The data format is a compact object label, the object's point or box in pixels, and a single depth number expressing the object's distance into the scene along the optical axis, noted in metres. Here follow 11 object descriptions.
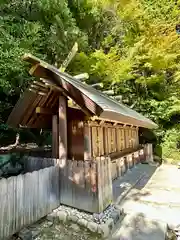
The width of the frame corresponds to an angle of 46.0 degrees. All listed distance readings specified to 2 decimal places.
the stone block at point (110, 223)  4.43
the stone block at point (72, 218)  4.71
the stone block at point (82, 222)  4.53
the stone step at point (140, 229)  4.29
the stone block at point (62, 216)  4.84
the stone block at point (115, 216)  4.76
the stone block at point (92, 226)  4.34
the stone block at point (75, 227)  4.48
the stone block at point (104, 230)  4.23
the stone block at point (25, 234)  4.01
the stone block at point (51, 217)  4.88
